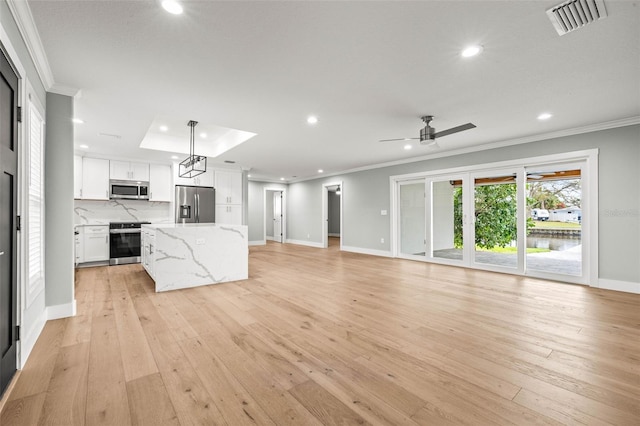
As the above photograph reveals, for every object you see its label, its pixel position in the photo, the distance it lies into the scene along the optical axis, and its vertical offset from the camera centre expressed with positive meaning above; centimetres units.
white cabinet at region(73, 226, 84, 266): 574 -65
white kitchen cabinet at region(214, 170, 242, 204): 788 +77
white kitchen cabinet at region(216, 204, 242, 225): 792 +2
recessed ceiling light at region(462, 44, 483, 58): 228 +135
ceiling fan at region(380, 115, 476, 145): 390 +111
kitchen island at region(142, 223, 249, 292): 395 -62
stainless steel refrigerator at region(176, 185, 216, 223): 714 +26
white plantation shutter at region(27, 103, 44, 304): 238 +9
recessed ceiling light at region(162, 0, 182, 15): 179 +136
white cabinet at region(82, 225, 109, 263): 587 -62
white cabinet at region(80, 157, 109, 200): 602 +77
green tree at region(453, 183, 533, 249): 523 -6
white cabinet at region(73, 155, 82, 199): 592 +79
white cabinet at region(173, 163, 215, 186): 704 +91
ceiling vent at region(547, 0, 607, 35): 180 +134
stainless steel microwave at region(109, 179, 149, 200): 628 +57
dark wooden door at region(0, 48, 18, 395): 175 -2
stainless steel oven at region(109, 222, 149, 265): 604 -62
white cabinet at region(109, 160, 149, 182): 636 +102
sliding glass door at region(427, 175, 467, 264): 598 -11
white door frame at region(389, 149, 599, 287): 427 +22
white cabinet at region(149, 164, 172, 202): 682 +78
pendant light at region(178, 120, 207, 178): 443 +112
